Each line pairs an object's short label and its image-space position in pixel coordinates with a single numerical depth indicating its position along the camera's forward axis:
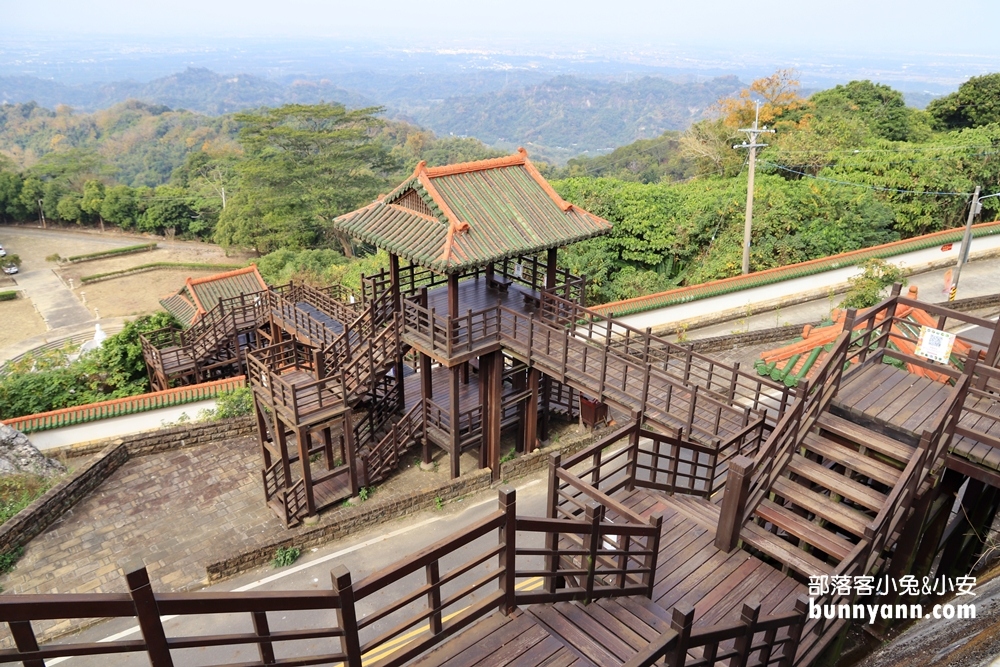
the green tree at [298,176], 45.62
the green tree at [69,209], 59.69
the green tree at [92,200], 59.38
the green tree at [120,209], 58.56
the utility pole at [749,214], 23.23
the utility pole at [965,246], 21.50
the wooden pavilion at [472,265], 12.24
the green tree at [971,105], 39.16
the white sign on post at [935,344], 8.73
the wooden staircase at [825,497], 7.42
